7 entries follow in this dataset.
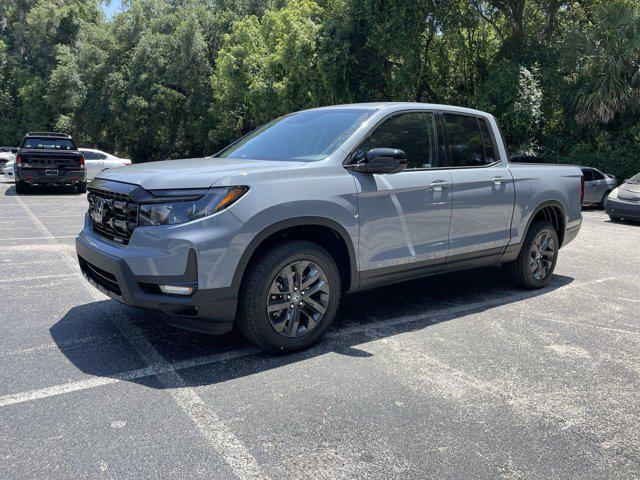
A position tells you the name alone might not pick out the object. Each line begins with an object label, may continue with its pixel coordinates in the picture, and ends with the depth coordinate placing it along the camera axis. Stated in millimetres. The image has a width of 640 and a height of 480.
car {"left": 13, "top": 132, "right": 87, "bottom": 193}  15992
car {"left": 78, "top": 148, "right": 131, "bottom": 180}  21609
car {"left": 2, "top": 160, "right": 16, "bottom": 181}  23078
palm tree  18453
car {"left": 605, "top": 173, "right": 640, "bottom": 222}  12906
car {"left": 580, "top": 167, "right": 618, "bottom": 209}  16641
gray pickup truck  3760
